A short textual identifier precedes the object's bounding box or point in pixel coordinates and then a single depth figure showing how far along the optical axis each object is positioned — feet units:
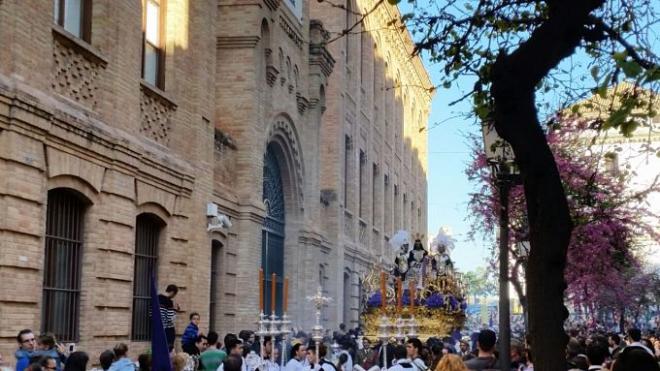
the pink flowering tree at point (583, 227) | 77.41
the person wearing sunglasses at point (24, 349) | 37.37
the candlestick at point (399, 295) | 51.83
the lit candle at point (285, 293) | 49.33
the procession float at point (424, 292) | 72.74
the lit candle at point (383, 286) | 48.01
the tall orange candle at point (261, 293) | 47.69
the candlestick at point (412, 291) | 62.07
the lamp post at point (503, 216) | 37.60
